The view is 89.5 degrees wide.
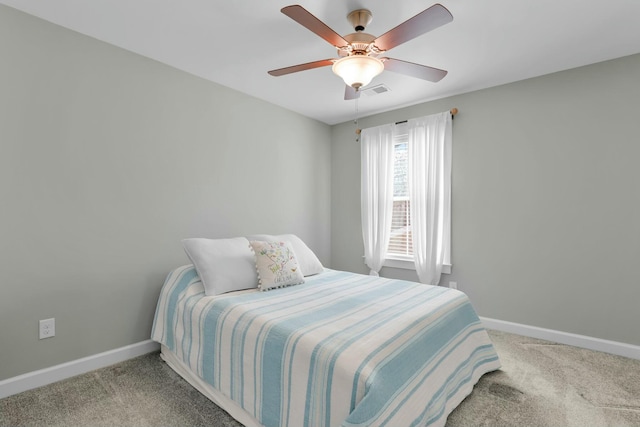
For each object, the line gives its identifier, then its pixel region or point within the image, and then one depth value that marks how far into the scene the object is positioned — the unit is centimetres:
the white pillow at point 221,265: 236
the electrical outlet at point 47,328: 218
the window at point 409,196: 352
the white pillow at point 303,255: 299
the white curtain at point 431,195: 351
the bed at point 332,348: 139
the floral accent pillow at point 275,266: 250
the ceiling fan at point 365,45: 166
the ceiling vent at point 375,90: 324
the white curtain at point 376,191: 395
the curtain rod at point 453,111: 343
